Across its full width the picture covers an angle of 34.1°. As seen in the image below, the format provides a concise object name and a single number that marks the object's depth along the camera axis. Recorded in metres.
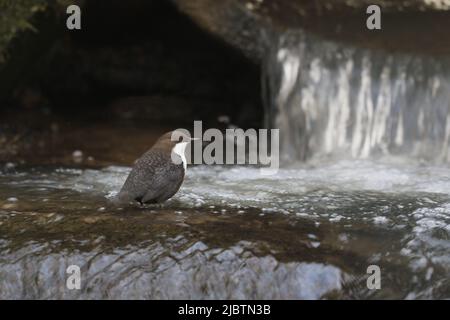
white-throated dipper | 3.88
